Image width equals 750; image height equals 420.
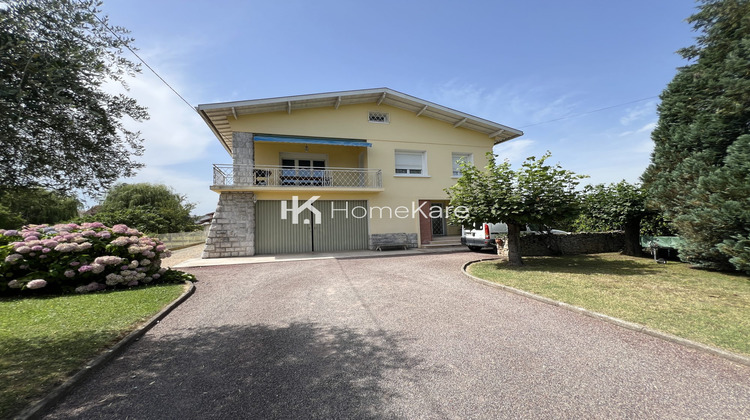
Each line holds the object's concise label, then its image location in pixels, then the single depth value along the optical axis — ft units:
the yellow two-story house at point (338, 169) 38.22
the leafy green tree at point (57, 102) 7.35
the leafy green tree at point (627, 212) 30.71
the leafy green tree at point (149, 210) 56.85
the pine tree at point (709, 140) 18.45
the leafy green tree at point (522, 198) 25.12
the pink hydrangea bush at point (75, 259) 18.25
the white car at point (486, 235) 36.06
